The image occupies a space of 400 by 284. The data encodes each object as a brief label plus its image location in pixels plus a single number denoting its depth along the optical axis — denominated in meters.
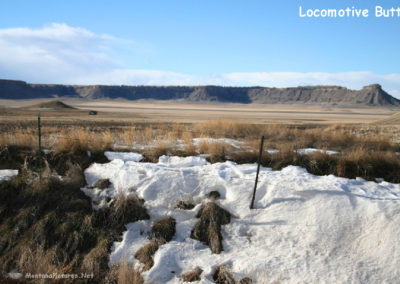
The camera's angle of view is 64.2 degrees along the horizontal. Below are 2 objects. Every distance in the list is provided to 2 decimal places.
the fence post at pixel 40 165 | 6.82
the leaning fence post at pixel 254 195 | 5.95
